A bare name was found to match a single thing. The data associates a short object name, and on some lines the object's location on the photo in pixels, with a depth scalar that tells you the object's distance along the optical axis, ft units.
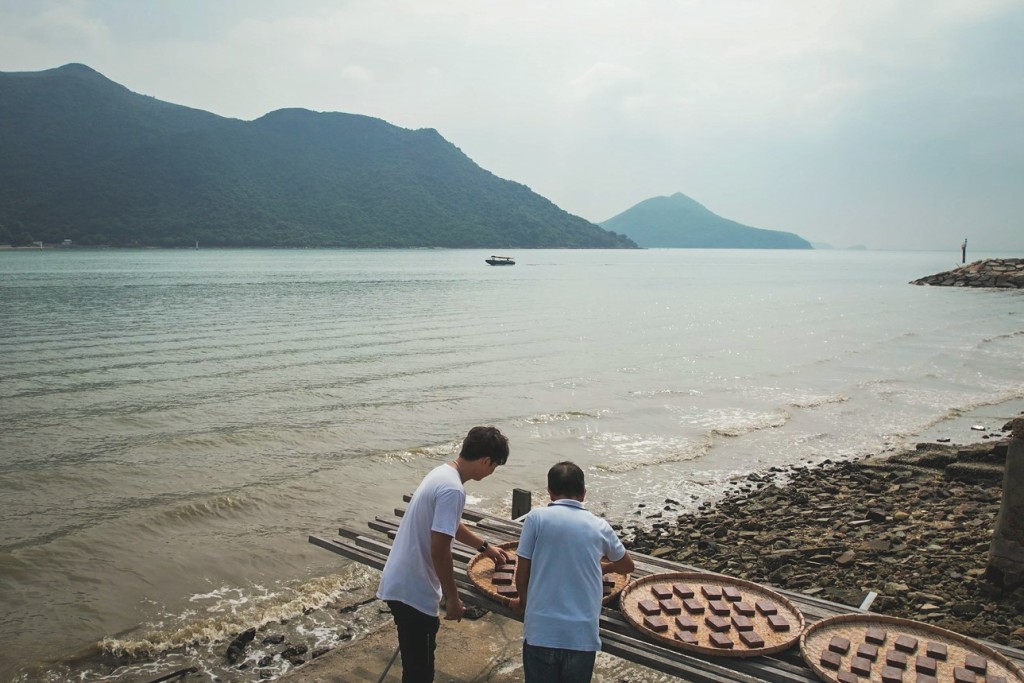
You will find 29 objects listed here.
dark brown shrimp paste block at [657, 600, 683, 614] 18.61
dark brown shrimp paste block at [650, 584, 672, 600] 19.44
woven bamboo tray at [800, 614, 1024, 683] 15.48
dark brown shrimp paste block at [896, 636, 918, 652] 16.69
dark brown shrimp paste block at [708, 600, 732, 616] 18.51
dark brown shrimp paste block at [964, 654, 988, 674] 15.66
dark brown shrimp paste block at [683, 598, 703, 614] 18.63
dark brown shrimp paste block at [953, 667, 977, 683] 15.23
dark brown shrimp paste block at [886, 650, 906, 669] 15.99
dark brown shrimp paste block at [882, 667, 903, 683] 15.21
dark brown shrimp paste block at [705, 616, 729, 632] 17.72
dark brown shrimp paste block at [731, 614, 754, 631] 17.74
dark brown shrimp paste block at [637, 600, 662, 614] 18.51
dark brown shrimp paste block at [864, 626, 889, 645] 17.07
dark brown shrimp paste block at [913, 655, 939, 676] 15.62
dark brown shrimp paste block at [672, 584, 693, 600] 19.57
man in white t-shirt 14.96
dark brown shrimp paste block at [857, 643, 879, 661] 16.21
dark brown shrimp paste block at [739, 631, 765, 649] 16.88
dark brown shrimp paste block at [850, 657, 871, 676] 15.60
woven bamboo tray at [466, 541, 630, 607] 19.16
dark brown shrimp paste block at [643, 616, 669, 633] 17.67
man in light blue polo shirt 13.80
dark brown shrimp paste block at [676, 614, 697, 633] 17.76
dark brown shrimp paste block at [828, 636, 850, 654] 16.69
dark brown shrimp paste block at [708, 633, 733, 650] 16.88
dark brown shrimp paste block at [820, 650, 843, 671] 15.98
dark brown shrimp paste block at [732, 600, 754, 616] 18.57
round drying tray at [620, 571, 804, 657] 16.98
